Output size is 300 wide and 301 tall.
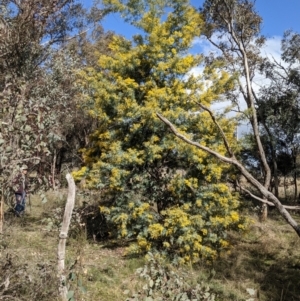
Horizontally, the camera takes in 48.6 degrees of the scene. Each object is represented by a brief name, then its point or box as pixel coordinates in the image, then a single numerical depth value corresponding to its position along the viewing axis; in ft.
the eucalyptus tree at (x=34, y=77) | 9.51
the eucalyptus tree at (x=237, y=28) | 37.44
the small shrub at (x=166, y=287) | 8.47
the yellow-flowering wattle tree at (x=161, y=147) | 23.88
